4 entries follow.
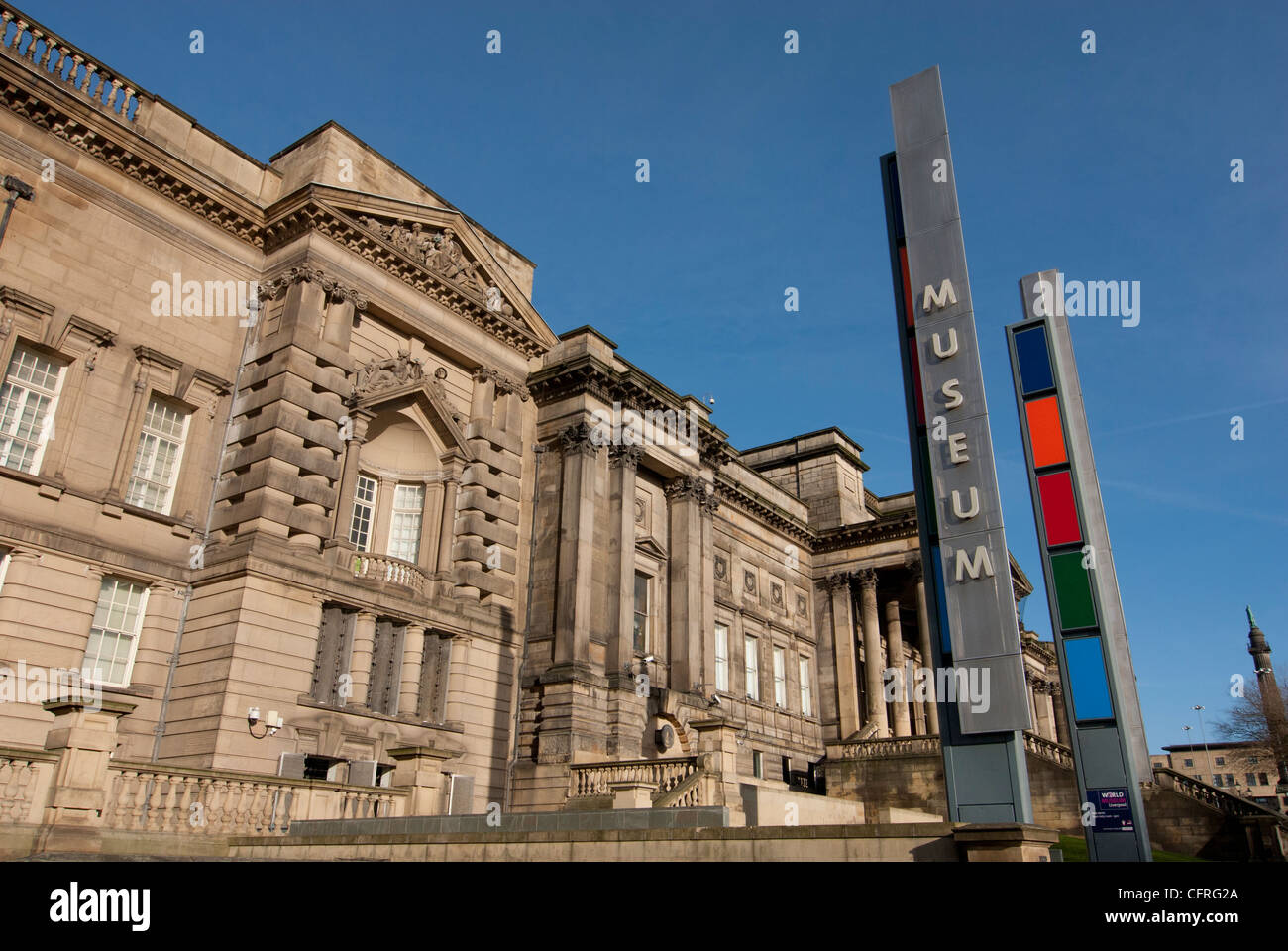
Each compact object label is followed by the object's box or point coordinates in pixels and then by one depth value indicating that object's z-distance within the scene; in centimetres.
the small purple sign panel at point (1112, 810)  1241
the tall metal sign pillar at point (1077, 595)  1254
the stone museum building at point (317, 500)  2089
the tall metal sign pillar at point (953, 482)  1272
